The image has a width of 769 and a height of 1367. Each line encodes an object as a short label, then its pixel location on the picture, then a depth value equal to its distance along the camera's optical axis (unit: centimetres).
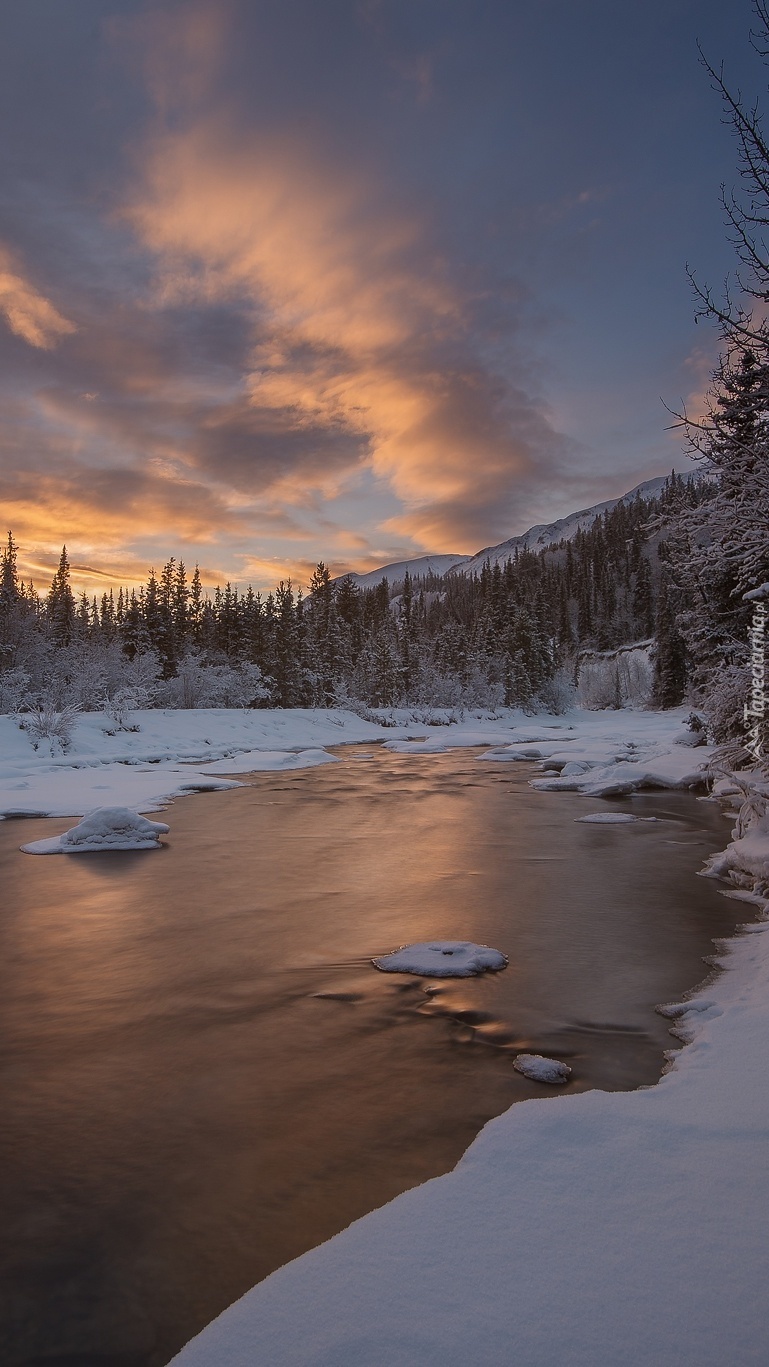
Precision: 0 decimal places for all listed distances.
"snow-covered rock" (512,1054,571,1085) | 501
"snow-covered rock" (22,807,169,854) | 1314
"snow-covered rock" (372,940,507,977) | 733
